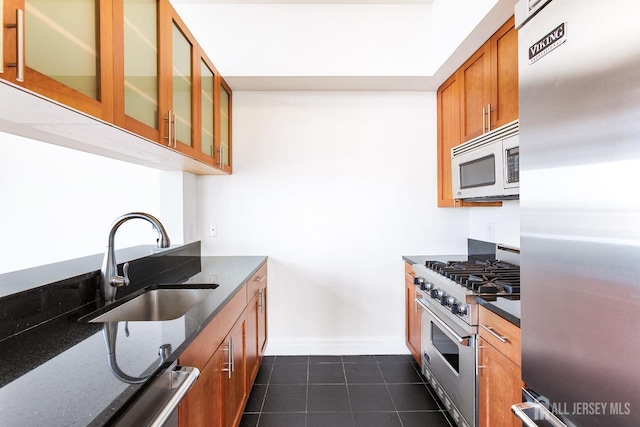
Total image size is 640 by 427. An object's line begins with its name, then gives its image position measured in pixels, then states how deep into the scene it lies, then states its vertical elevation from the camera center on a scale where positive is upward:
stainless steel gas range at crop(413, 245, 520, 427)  1.56 -0.57
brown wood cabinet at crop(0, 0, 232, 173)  0.81 +0.53
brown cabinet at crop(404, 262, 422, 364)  2.41 -0.82
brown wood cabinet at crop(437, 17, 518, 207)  1.75 +0.77
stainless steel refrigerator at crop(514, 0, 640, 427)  0.68 +0.01
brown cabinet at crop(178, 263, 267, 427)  1.12 -0.68
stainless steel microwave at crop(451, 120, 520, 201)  1.58 +0.28
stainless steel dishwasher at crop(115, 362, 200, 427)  0.73 -0.46
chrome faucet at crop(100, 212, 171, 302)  1.39 -0.21
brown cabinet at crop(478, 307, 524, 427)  1.25 -0.67
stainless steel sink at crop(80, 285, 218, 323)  1.54 -0.45
